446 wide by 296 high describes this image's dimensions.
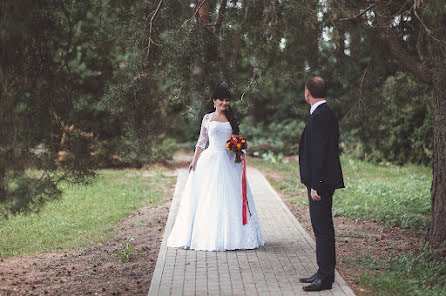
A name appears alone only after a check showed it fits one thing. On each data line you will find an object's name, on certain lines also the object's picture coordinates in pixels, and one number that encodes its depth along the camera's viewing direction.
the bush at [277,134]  23.22
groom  5.89
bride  7.88
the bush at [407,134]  17.06
